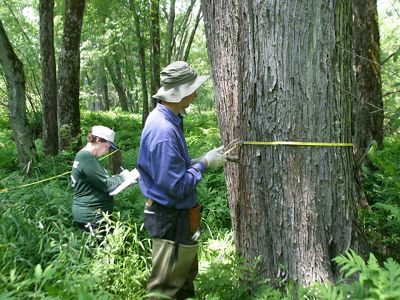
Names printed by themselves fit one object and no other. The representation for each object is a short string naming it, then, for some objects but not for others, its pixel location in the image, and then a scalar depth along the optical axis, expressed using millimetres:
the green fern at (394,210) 3162
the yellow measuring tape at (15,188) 5122
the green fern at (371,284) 2133
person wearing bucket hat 2789
